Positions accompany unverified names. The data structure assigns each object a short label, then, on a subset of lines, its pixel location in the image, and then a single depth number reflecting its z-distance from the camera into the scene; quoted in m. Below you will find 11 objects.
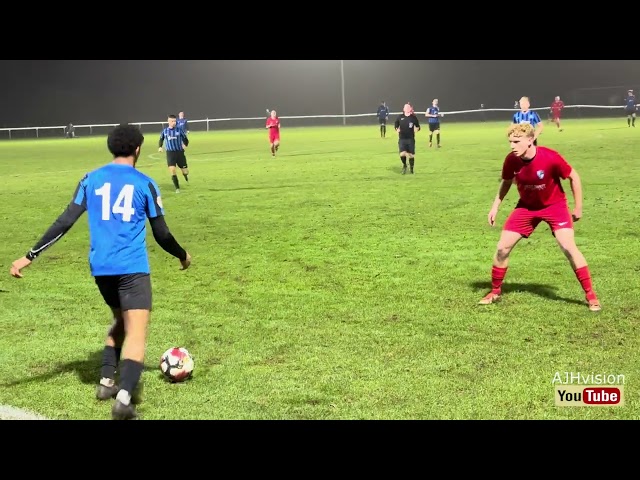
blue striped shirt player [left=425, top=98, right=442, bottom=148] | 29.86
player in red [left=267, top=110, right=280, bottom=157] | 28.11
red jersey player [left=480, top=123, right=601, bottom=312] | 6.98
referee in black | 20.56
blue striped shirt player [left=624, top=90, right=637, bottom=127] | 40.59
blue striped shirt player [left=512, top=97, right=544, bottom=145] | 18.46
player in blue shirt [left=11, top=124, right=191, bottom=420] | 4.77
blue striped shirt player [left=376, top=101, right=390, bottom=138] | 40.19
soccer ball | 5.48
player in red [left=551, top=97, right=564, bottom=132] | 41.27
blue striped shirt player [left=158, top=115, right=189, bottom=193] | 18.77
